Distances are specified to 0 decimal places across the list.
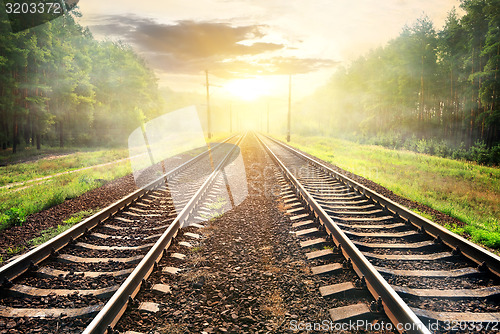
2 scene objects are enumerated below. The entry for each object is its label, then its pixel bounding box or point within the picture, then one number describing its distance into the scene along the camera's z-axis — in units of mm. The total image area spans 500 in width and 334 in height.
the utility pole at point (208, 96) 33894
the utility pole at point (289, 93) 32531
